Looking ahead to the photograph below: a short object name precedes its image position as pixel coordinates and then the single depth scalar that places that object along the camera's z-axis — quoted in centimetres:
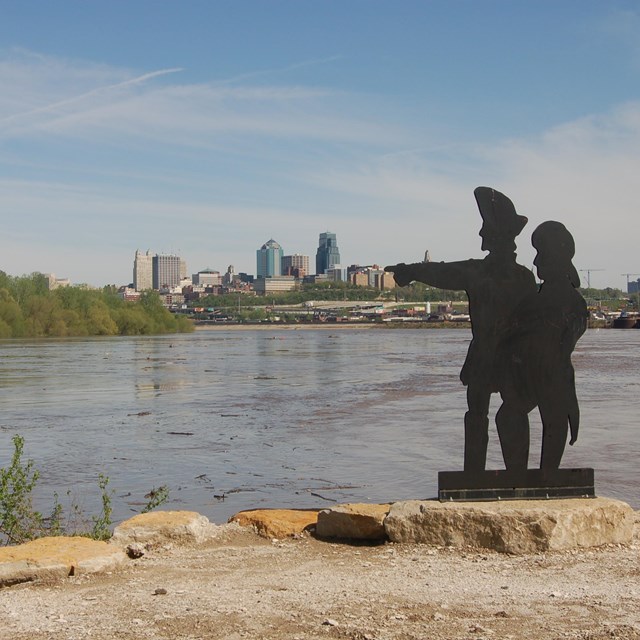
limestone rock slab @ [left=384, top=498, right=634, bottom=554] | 803
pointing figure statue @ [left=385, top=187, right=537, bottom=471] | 937
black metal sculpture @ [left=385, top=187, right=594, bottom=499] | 923
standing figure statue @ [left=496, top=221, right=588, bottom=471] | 921
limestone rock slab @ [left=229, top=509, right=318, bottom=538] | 891
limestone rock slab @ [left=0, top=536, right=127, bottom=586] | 725
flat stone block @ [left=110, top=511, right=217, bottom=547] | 835
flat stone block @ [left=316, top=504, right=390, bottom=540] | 855
